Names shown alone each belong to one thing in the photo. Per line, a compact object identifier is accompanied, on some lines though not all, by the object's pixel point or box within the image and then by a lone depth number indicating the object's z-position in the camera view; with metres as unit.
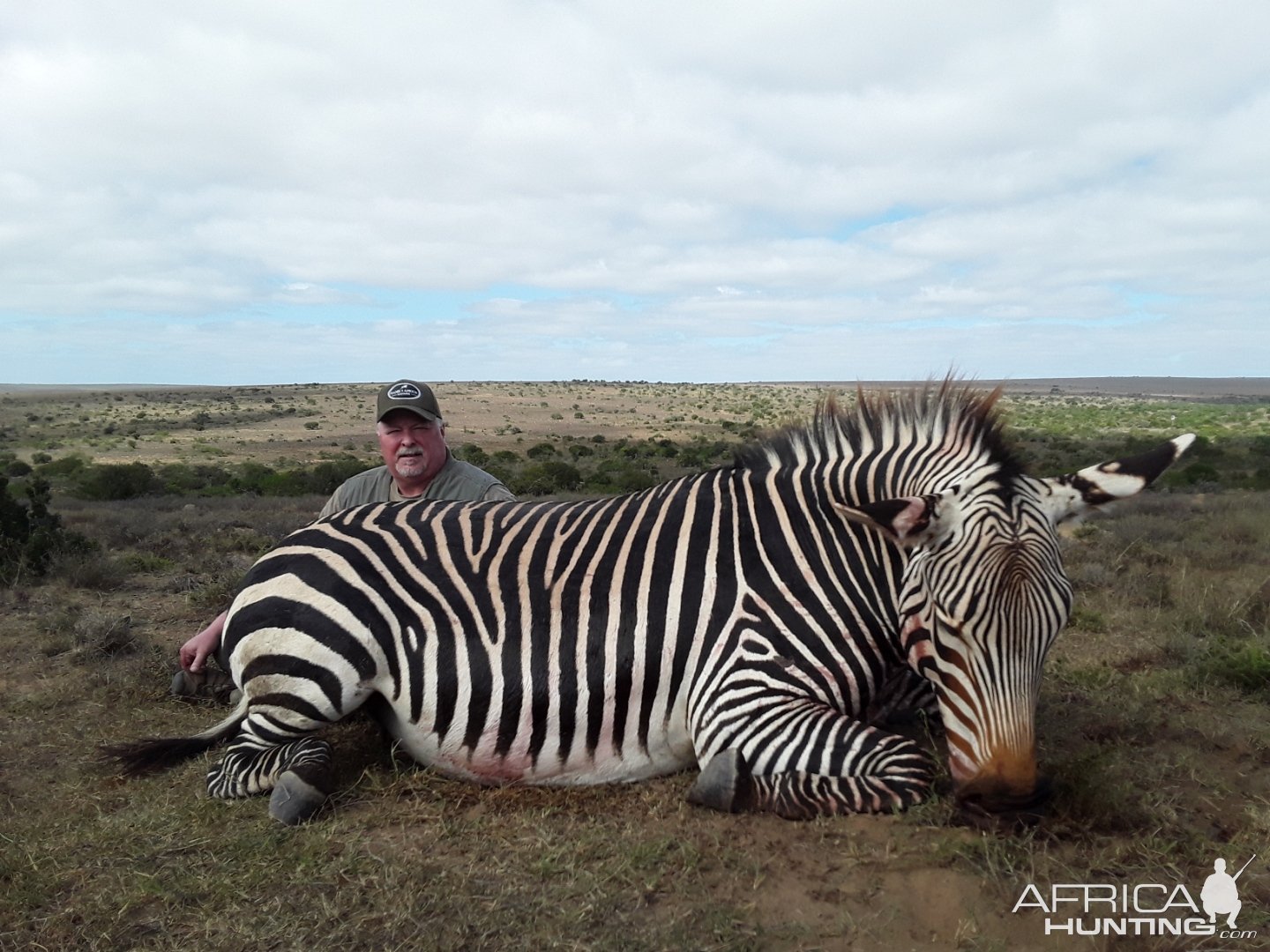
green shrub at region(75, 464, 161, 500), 20.61
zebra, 3.26
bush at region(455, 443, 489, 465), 27.75
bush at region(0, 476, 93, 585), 9.31
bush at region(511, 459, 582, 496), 20.08
